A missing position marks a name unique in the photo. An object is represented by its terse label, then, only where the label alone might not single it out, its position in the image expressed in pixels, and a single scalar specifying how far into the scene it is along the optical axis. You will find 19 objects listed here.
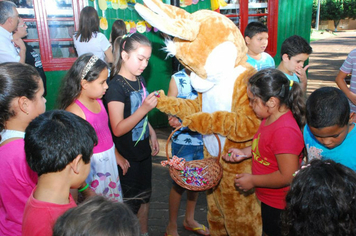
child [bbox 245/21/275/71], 4.34
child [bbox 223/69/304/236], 2.05
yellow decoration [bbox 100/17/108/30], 5.77
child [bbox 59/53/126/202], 2.40
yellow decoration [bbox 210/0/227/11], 5.49
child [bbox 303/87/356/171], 1.77
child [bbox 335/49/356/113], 3.71
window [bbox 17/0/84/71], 5.61
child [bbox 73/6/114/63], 4.81
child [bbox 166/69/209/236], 3.03
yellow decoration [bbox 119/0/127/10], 5.88
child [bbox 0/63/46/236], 1.69
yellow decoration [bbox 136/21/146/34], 6.05
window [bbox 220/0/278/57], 6.92
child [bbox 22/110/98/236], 1.42
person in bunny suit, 2.44
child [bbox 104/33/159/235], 2.58
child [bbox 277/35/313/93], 3.35
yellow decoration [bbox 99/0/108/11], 5.68
